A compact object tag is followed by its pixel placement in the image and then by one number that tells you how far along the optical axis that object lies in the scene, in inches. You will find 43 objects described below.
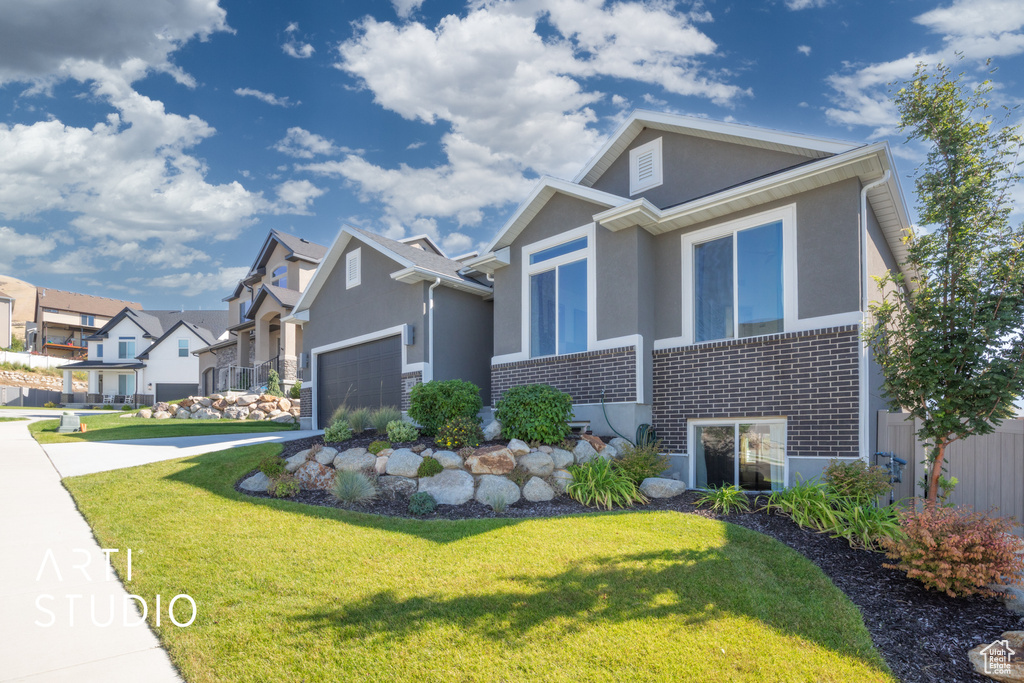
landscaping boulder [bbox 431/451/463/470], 327.0
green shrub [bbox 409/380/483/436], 383.6
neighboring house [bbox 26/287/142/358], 1977.1
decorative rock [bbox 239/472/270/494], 327.3
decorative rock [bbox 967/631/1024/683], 142.8
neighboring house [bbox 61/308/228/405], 1465.3
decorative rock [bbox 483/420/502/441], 373.7
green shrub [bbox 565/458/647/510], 292.8
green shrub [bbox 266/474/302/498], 312.2
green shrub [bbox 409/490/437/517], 283.3
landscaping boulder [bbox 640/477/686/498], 305.6
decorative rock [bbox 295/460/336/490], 327.6
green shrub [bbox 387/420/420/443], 380.2
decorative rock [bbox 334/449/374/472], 337.7
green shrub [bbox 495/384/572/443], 346.0
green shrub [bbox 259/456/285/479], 331.9
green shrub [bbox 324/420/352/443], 424.5
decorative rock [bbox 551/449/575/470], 323.0
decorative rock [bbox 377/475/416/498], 313.0
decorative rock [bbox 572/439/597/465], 328.8
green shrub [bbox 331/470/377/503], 299.6
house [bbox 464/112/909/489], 308.5
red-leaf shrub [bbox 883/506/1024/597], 176.1
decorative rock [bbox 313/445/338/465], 353.7
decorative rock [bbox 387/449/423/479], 323.3
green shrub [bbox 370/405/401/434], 436.2
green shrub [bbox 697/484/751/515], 273.7
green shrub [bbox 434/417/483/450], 357.1
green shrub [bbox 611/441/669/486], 316.2
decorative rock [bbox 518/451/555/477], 319.9
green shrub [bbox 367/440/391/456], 355.3
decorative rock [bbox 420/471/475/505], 302.4
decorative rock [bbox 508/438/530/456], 331.0
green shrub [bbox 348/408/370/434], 451.8
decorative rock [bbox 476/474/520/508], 297.6
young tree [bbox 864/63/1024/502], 212.5
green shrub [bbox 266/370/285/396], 909.8
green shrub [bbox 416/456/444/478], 319.6
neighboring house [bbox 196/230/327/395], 947.3
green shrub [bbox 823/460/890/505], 255.4
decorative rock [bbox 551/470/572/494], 311.4
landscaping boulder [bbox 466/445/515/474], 320.5
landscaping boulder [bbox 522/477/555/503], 304.0
